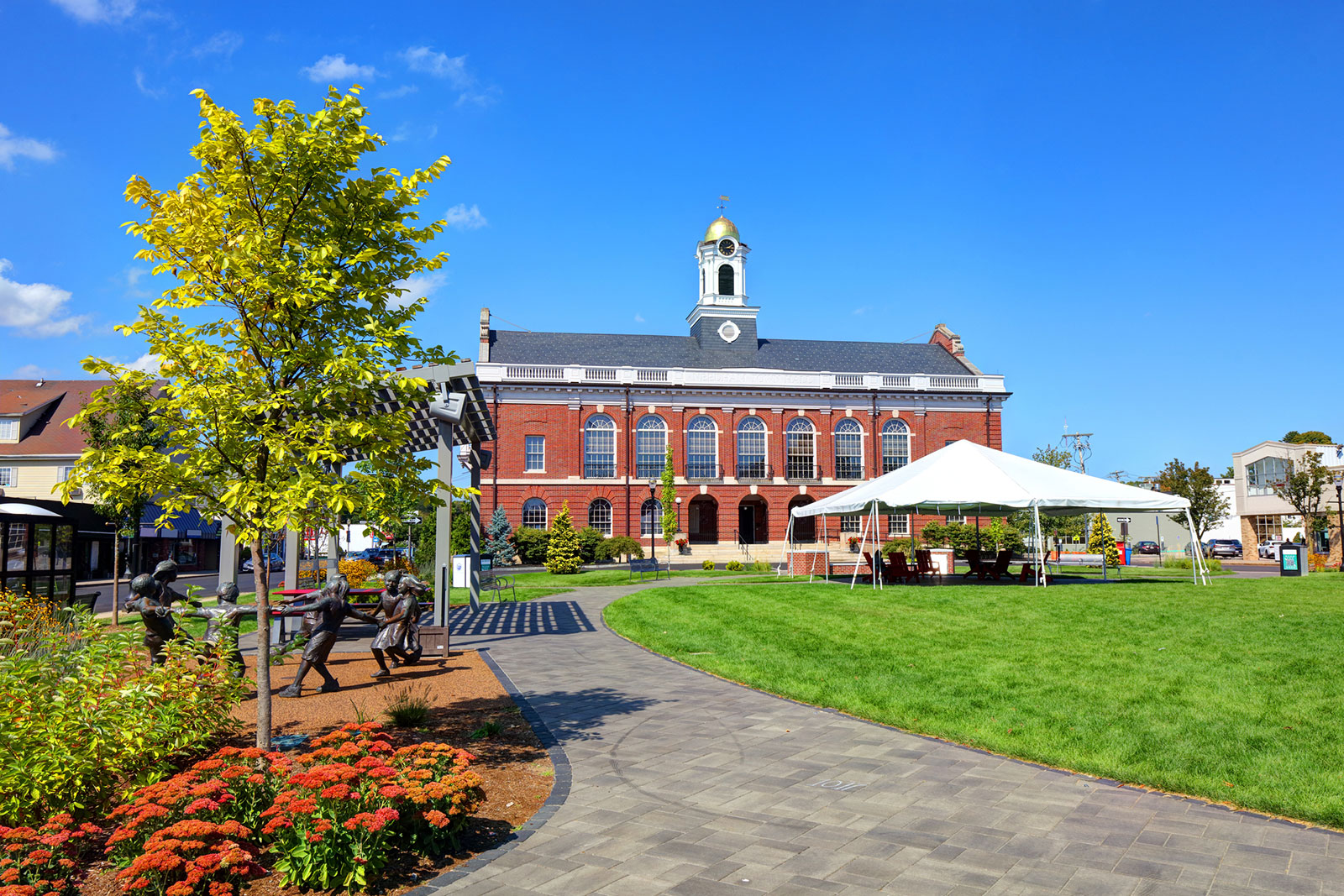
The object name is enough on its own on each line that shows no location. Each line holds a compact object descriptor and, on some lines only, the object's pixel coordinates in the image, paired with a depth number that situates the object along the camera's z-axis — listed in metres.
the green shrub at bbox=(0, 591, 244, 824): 4.39
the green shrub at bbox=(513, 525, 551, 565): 41.59
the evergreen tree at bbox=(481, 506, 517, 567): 40.22
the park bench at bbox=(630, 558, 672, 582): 31.67
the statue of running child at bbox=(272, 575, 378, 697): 8.75
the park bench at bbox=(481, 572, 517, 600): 20.39
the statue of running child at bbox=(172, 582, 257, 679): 6.71
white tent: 20.39
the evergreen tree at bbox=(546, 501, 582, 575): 31.41
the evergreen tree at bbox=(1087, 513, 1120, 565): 34.01
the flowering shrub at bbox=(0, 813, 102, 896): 3.79
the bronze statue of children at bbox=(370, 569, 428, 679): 10.14
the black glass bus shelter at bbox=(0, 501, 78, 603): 12.86
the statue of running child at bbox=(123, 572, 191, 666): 7.79
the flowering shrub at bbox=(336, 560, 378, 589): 22.60
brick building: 45.53
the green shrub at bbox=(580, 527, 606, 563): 39.66
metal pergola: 11.10
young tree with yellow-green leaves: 5.22
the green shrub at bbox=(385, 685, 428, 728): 7.21
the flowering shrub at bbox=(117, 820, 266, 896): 3.75
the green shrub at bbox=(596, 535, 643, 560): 40.97
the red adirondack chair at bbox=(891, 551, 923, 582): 22.73
